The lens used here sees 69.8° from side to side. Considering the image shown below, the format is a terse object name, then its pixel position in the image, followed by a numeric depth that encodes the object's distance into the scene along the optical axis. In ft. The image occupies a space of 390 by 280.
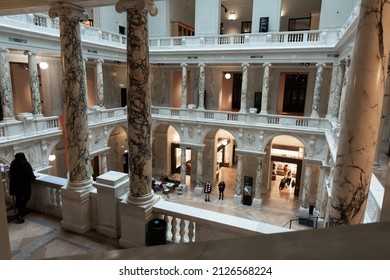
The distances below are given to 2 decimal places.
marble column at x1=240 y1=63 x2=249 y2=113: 59.03
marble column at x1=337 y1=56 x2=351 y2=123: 37.72
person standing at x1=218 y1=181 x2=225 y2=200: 62.49
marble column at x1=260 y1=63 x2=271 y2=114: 57.16
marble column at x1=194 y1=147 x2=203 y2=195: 66.18
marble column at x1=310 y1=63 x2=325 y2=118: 53.62
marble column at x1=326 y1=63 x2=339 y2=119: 51.12
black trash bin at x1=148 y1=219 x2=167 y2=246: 15.90
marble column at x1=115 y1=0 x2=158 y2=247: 15.75
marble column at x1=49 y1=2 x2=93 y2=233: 18.06
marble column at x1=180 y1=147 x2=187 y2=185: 68.49
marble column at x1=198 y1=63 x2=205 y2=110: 62.85
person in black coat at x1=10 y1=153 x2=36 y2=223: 19.66
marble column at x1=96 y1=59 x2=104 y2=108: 58.03
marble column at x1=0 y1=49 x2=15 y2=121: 40.11
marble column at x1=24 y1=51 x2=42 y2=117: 44.11
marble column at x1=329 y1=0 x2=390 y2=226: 11.38
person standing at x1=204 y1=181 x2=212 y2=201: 61.82
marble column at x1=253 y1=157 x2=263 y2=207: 60.26
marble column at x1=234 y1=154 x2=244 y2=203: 61.87
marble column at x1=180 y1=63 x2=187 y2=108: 65.10
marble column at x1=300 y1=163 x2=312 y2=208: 56.39
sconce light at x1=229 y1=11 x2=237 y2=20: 70.90
